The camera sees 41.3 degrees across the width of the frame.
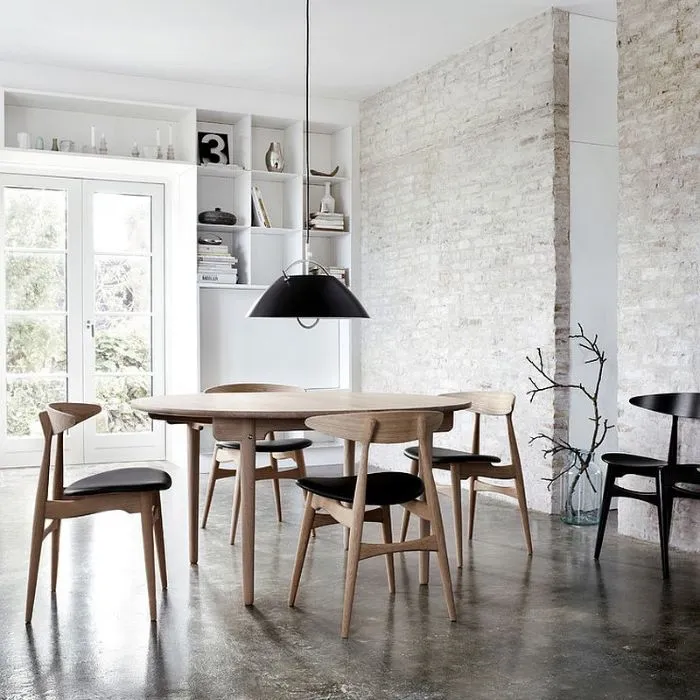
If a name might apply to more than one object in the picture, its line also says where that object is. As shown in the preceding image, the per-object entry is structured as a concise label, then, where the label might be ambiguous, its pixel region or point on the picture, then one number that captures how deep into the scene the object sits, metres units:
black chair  4.32
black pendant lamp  4.09
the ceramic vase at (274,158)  7.68
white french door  7.42
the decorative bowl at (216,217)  7.35
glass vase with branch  5.45
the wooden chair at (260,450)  5.00
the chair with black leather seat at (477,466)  4.43
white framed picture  7.50
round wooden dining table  3.76
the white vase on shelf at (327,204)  7.87
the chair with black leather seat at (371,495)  3.43
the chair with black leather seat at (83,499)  3.52
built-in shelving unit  7.21
